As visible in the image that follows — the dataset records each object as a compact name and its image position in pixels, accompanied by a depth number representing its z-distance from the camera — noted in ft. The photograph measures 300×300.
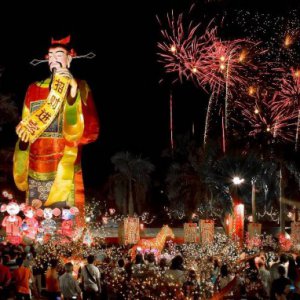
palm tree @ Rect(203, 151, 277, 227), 104.32
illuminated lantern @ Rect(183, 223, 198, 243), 88.33
